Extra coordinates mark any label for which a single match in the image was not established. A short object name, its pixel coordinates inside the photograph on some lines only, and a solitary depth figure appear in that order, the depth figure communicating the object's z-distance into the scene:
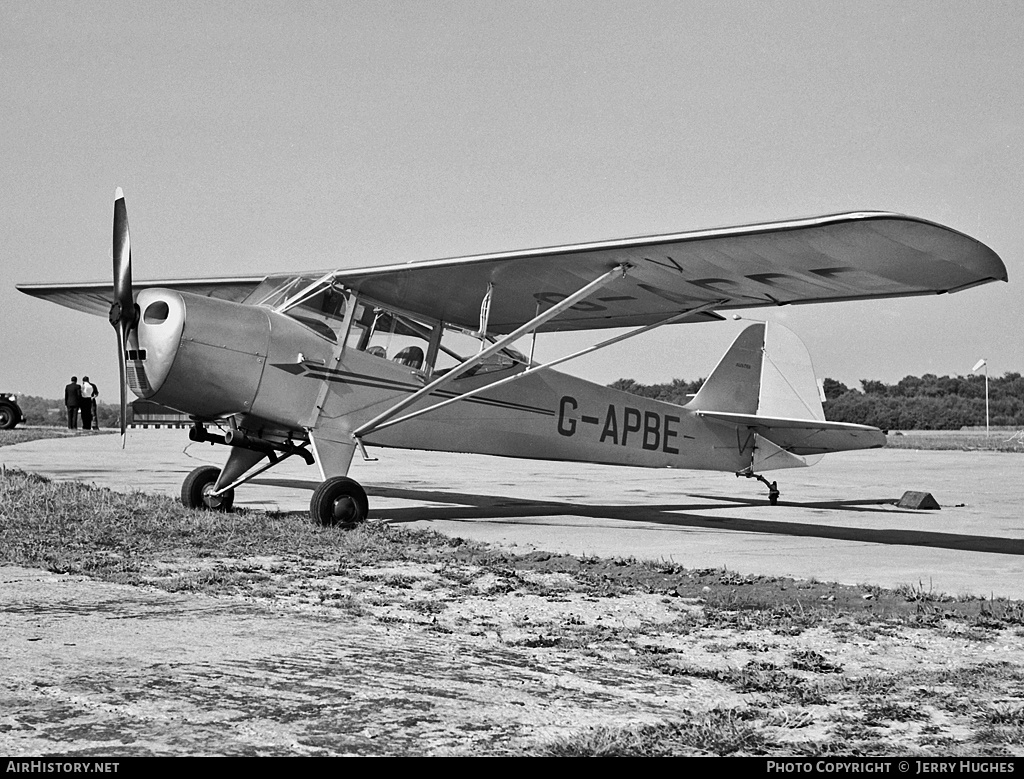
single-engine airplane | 8.05
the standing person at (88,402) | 36.19
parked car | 34.50
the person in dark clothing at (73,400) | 36.84
